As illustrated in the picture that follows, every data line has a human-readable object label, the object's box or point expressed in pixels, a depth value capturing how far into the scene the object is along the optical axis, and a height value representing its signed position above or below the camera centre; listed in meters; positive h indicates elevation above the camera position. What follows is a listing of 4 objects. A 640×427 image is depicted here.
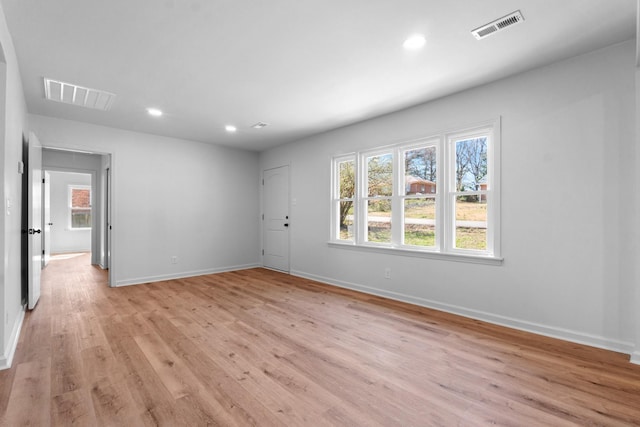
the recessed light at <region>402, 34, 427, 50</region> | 2.46 +1.41
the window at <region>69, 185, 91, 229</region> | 9.06 +0.18
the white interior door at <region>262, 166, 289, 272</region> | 6.15 -0.11
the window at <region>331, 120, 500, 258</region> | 3.46 +0.23
